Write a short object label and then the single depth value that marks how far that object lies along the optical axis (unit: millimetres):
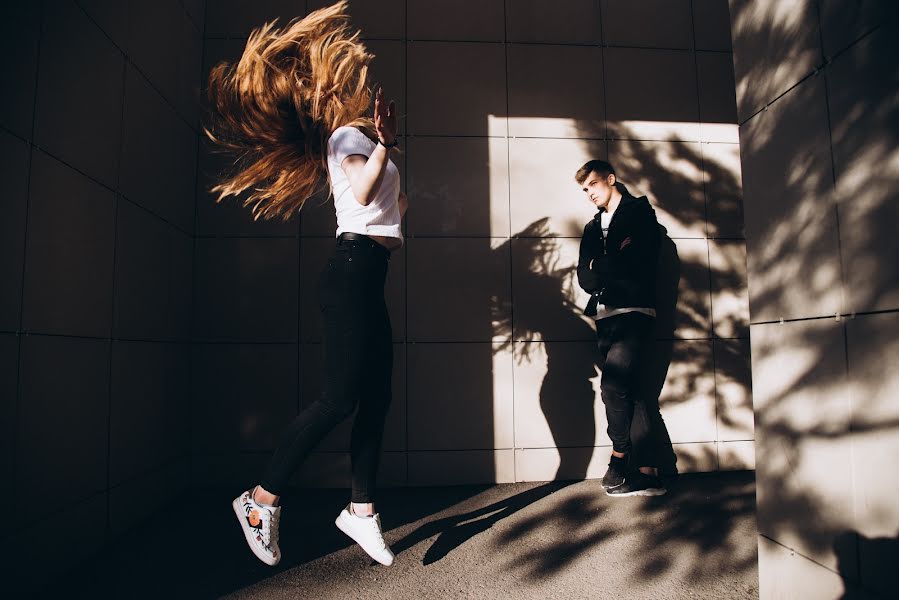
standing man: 3639
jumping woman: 2432
